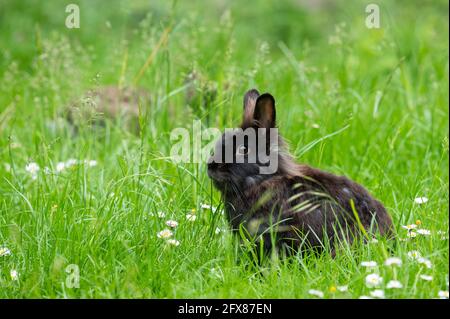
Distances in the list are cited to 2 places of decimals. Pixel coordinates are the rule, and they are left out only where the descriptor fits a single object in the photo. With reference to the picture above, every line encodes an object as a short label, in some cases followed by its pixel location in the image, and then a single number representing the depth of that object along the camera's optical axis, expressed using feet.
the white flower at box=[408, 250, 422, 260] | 22.45
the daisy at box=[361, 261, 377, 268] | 21.58
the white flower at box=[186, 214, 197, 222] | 24.88
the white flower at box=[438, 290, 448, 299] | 20.55
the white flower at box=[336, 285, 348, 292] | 20.41
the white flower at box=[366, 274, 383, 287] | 20.72
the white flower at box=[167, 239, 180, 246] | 23.10
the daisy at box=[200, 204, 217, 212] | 25.74
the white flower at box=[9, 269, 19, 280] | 21.92
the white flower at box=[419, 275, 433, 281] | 20.73
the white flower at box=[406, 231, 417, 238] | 24.03
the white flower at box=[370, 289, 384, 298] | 20.26
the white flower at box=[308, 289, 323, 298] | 20.49
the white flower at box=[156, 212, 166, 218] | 24.70
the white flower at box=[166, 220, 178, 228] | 24.43
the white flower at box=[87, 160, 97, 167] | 29.99
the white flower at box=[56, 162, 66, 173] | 30.06
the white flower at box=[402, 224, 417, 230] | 24.32
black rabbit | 23.89
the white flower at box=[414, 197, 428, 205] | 26.13
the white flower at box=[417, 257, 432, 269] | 21.49
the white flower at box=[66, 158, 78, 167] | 30.94
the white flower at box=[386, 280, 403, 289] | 20.28
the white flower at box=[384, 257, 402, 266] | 21.04
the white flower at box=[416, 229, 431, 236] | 23.90
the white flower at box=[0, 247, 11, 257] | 23.24
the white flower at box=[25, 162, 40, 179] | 29.10
